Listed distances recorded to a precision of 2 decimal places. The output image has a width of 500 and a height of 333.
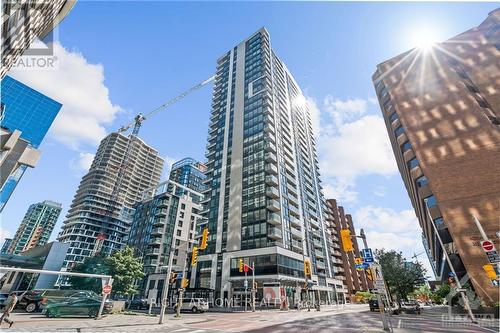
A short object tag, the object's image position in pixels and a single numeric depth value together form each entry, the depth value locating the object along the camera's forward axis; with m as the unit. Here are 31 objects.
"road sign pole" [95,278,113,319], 17.66
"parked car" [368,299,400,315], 31.79
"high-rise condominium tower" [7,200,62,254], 167.38
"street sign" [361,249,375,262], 14.05
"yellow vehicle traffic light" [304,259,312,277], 38.55
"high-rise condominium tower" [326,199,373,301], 78.29
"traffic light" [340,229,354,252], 13.42
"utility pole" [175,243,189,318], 21.39
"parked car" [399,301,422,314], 27.76
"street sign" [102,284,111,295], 18.01
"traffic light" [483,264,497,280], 14.40
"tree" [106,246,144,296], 39.25
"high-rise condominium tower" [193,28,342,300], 47.38
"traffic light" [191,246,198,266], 19.62
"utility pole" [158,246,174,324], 16.97
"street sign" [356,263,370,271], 13.94
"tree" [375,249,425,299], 36.41
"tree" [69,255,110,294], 44.47
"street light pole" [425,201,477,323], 18.48
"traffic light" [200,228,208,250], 17.40
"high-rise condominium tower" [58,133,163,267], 107.62
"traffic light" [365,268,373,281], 15.35
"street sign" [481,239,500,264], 14.56
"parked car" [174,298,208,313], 28.95
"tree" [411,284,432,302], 84.84
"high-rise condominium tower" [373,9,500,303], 28.94
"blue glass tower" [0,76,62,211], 66.50
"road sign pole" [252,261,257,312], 32.94
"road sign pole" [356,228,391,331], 12.44
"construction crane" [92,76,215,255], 108.54
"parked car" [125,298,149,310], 38.53
